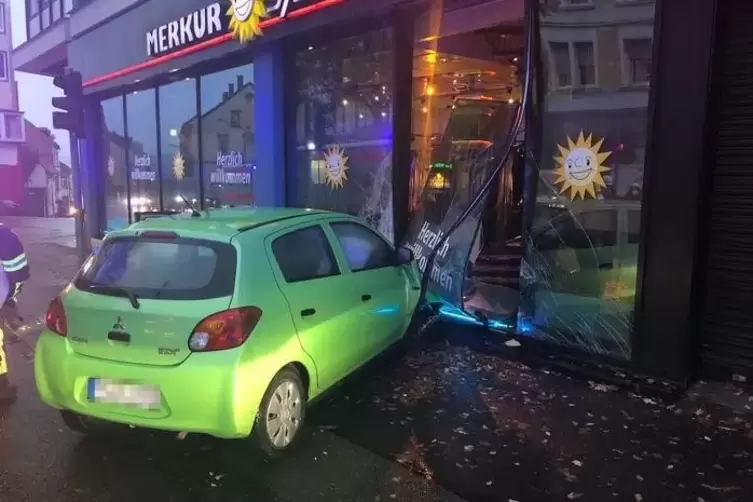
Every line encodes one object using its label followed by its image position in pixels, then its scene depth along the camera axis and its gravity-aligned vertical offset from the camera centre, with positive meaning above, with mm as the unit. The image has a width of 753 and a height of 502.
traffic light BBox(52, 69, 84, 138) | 10695 +1034
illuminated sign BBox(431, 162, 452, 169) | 7953 +49
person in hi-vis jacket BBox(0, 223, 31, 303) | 5777 -859
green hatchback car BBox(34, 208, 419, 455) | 3619 -999
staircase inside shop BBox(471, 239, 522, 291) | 7746 -1247
